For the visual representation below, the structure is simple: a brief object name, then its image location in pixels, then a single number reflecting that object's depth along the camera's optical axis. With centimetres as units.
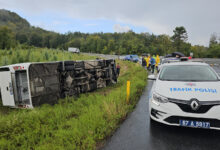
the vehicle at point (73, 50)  4165
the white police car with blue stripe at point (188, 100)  280
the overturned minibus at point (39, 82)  518
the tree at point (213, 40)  7599
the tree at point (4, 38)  3291
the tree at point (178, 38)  6516
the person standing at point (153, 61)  1430
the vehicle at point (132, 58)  3135
